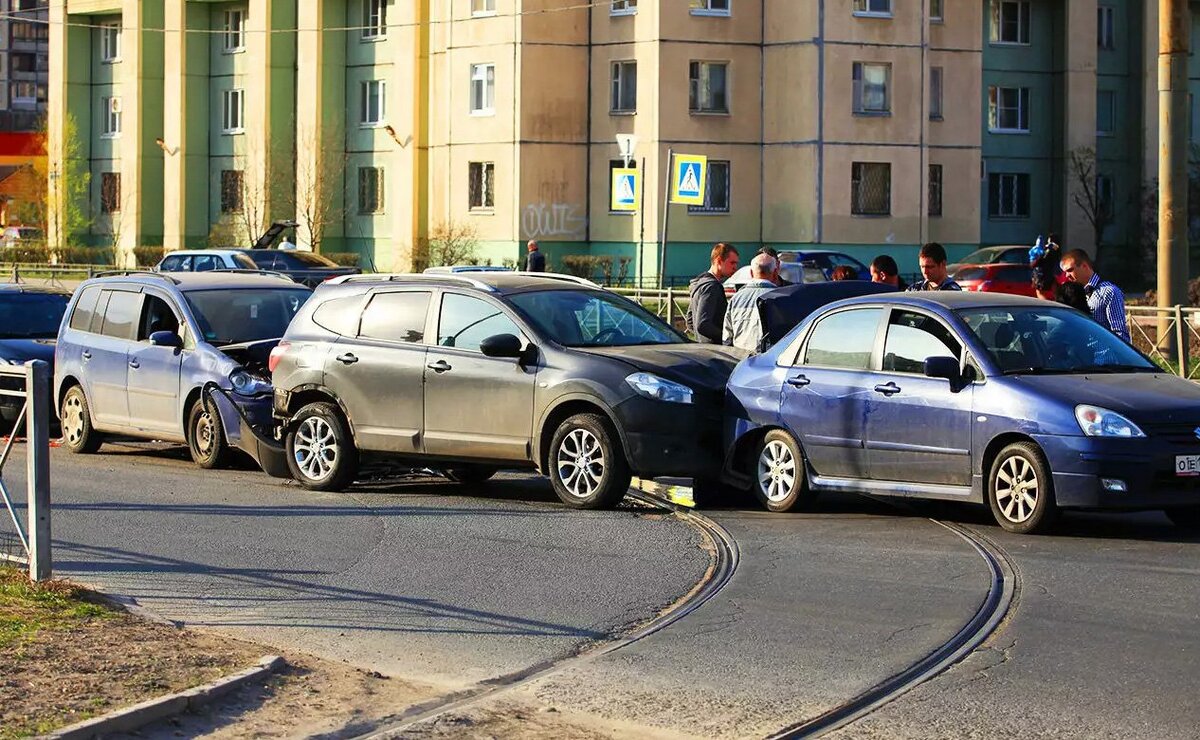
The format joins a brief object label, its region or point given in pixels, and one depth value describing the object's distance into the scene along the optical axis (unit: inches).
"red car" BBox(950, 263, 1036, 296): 1658.5
